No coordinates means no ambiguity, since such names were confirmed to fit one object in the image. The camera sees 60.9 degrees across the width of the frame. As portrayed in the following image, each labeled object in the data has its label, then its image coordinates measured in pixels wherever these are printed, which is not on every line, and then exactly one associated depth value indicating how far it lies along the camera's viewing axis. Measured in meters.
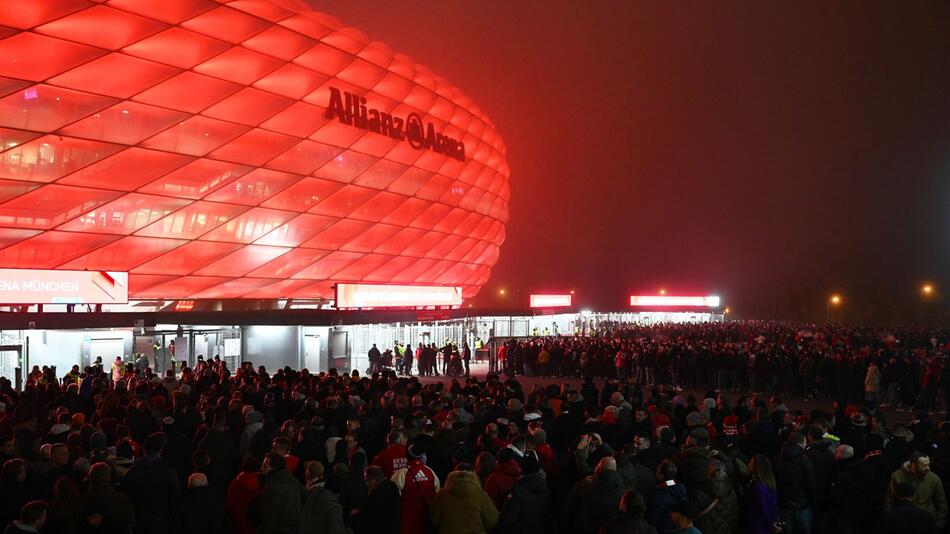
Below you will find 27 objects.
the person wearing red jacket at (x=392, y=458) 8.59
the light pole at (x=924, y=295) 90.94
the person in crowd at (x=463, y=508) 6.99
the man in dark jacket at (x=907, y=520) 6.85
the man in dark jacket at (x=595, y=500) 7.25
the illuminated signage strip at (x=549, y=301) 66.71
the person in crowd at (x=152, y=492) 7.77
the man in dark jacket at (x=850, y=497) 8.52
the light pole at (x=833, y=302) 109.00
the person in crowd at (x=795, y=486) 8.51
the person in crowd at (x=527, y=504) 7.10
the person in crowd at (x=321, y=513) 6.77
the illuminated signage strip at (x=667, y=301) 99.69
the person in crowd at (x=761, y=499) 7.61
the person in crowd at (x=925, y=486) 7.97
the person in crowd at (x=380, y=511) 7.07
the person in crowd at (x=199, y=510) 7.07
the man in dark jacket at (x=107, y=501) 6.98
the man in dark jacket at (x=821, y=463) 8.89
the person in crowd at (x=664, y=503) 6.95
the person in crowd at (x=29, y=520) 6.18
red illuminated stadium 25.97
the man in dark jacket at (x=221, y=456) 9.56
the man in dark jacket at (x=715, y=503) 7.02
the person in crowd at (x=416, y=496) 7.44
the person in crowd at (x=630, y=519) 5.98
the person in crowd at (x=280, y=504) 7.20
